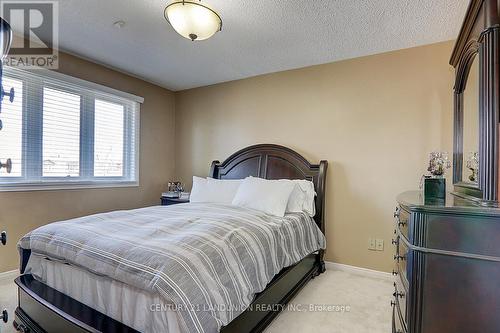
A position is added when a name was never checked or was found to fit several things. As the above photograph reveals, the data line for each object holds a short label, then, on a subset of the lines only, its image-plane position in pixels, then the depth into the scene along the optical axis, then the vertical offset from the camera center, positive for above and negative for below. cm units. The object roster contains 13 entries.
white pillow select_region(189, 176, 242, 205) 313 -29
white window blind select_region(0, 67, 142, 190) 268 +38
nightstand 368 -48
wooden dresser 106 -42
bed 131 -79
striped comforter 124 -50
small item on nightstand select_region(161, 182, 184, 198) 389 -37
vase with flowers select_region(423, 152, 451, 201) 137 -10
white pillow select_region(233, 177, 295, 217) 262 -29
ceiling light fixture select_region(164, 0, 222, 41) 179 +104
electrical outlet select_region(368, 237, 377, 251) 291 -84
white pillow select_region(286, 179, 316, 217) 289 -34
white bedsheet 122 -70
